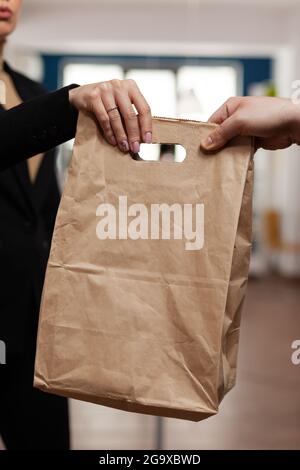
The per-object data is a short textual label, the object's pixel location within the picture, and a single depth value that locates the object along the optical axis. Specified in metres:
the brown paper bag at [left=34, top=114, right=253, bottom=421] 0.84
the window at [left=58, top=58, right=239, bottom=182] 8.11
